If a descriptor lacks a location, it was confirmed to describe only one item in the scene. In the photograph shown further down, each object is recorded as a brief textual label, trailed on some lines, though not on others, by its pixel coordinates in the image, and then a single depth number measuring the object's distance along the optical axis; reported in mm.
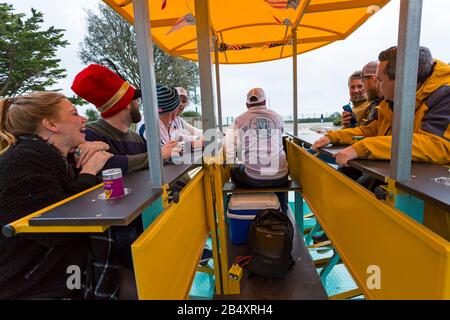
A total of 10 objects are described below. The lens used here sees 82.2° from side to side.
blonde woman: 984
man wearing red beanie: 1624
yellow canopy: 2586
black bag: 2113
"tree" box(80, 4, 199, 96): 12422
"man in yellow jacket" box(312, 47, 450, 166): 1129
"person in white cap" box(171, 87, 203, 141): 3309
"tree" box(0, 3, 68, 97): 15133
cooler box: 2682
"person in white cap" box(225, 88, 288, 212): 2953
